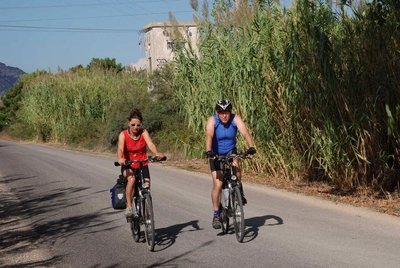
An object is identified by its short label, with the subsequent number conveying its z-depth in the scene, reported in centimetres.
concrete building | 6400
